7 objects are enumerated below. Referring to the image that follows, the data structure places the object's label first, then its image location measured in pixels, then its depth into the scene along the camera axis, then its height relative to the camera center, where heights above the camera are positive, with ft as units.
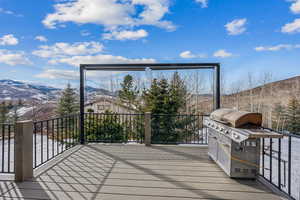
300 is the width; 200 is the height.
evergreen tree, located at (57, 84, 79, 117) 55.04 -1.00
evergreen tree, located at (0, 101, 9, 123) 52.69 -4.23
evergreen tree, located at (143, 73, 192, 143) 23.02 -0.75
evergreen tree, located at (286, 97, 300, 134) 27.63 -2.00
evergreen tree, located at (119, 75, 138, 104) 27.04 +1.33
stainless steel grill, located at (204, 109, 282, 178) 7.82 -2.12
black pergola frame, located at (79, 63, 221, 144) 14.15 +2.73
